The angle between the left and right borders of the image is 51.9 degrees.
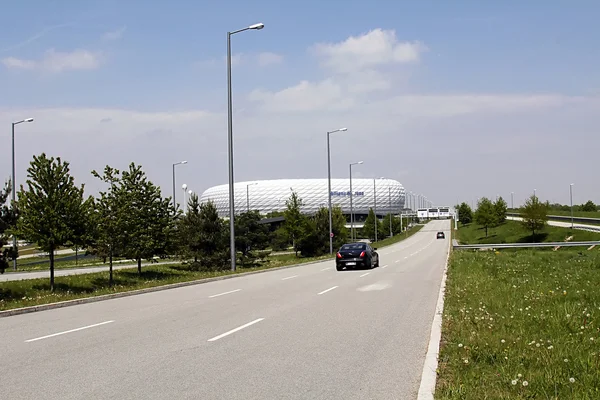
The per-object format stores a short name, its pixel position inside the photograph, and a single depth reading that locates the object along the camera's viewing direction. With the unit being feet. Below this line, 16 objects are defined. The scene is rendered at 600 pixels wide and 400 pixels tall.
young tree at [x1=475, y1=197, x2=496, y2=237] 286.07
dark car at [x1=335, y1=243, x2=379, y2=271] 102.83
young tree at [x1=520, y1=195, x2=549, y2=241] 232.94
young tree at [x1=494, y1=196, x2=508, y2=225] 294.56
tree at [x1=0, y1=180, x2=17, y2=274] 71.41
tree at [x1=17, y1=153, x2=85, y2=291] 87.51
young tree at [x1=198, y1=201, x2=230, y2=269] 155.84
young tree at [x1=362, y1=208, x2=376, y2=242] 371.35
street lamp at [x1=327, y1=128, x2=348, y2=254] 179.73
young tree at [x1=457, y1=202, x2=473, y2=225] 485.15
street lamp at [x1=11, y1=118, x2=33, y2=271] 133.51
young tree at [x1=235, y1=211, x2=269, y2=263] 217.42
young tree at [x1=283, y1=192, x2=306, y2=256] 207.99
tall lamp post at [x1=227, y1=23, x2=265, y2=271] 97.85
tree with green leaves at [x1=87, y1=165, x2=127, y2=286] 113.28
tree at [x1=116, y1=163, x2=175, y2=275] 122.83
